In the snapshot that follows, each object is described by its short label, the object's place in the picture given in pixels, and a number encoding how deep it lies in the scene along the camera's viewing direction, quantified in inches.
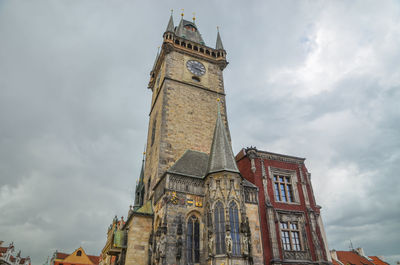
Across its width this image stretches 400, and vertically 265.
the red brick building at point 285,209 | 767.1
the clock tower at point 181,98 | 944.3
